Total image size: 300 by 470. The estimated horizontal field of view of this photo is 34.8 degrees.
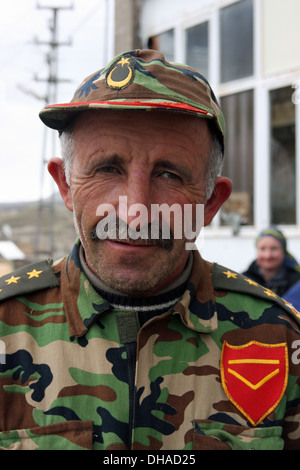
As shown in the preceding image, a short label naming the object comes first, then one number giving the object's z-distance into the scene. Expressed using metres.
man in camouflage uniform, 1.25
